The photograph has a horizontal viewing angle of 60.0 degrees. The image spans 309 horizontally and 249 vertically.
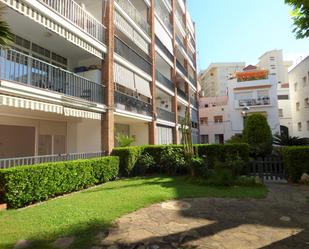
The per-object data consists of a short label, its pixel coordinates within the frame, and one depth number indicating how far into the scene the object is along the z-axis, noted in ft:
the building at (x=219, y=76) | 226.38
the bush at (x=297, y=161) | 41.45
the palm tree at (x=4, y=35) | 20.23
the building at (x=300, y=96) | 98.58
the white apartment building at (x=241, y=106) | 132.05
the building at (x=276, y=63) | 212.02
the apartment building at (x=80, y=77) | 35.24
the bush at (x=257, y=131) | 71.15
